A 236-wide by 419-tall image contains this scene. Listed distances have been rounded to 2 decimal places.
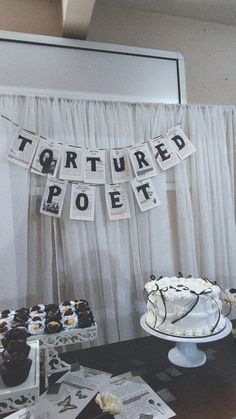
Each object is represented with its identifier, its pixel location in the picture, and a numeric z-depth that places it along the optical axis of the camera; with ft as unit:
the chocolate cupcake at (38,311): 4.03
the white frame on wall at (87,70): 5.50
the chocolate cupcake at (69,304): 4.29
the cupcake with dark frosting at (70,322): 3.65
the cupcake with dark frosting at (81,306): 4.08
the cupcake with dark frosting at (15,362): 2.85
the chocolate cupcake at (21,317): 3.85
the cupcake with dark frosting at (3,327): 3.58
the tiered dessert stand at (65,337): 3.53
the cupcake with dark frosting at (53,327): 3.57
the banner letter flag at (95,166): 5.60
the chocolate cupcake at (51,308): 4.13
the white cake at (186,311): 3.94
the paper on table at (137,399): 3.32
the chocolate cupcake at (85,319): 3.65
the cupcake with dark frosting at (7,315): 3.92
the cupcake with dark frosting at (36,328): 3.59
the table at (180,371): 3.38
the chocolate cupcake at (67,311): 4.00
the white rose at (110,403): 3.21
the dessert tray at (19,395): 2.72
